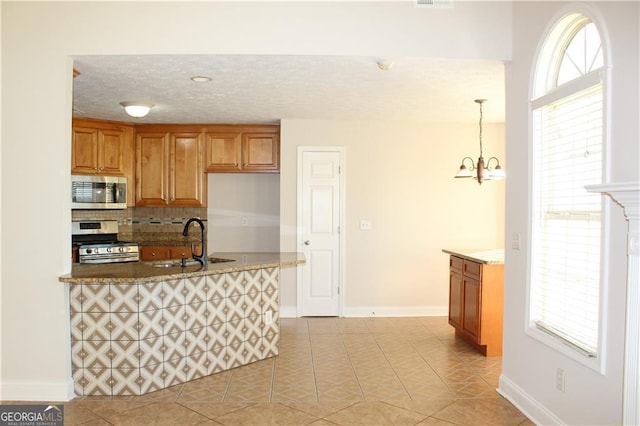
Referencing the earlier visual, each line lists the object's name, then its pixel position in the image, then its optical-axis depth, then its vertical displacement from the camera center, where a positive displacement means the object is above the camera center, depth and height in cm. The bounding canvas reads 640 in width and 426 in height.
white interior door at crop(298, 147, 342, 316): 639 -30
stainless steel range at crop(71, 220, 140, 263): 631 -51
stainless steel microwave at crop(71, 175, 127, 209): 627 +13
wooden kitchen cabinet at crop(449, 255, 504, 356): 480 -93
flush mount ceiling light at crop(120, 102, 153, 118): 525 +95
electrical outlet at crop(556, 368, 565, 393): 304 -102
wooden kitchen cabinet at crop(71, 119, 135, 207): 629 +66
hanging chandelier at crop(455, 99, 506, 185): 500 +32
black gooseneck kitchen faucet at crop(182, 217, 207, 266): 443 -45
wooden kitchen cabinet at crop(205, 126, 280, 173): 670 +72
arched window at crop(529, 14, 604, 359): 277 +12
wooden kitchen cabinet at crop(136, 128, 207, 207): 672 +48
